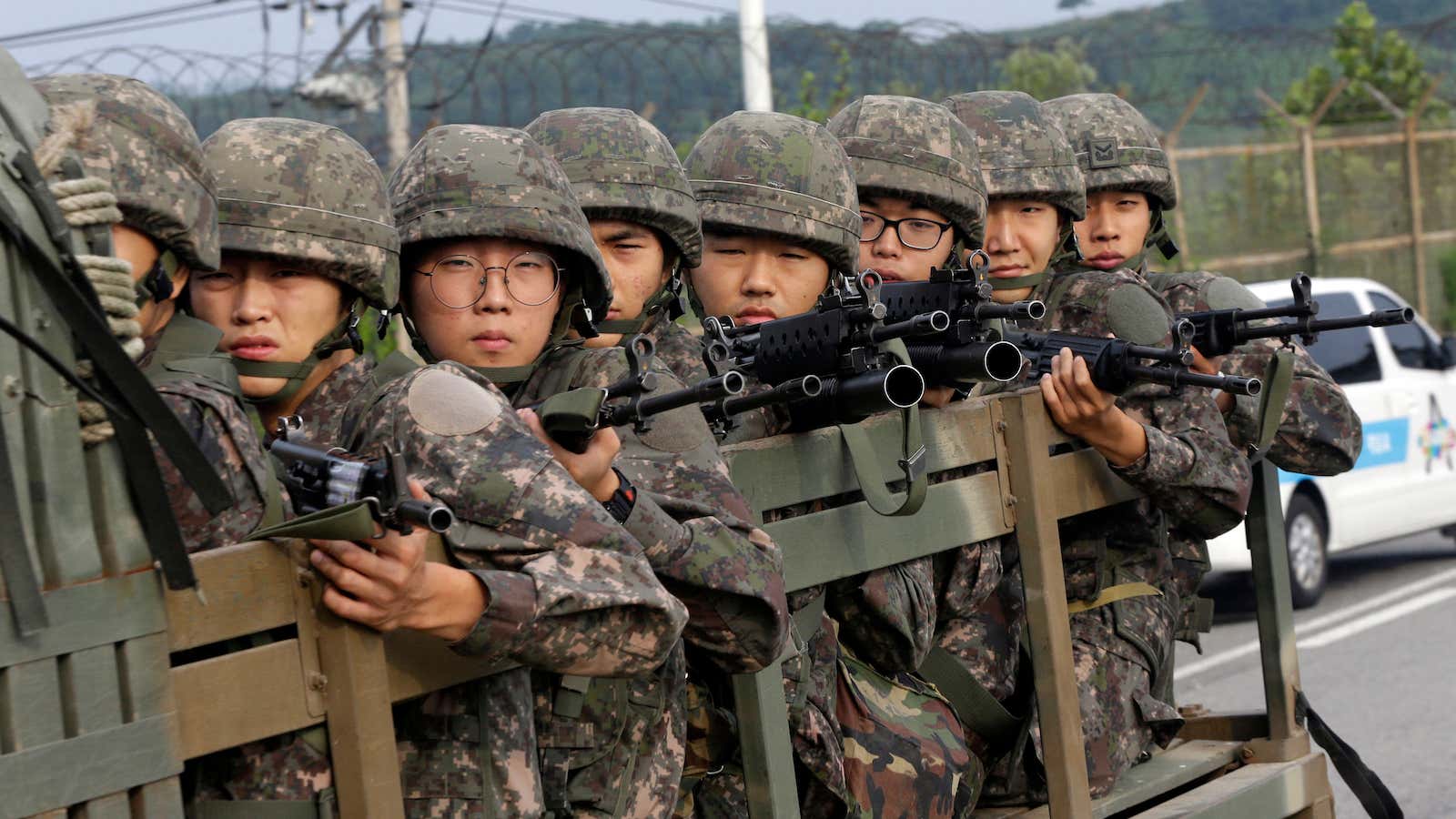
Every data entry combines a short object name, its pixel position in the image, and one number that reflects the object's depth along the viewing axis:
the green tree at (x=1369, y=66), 22.86
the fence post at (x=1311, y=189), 18.81
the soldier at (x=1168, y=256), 5.31
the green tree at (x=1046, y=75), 27.64
